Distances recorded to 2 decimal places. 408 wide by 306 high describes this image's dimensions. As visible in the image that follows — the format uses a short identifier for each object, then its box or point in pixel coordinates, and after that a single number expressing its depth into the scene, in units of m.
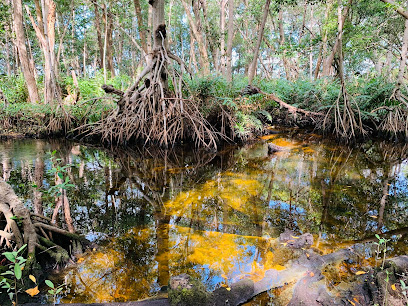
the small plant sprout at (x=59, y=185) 2.43
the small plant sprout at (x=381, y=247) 2.38
